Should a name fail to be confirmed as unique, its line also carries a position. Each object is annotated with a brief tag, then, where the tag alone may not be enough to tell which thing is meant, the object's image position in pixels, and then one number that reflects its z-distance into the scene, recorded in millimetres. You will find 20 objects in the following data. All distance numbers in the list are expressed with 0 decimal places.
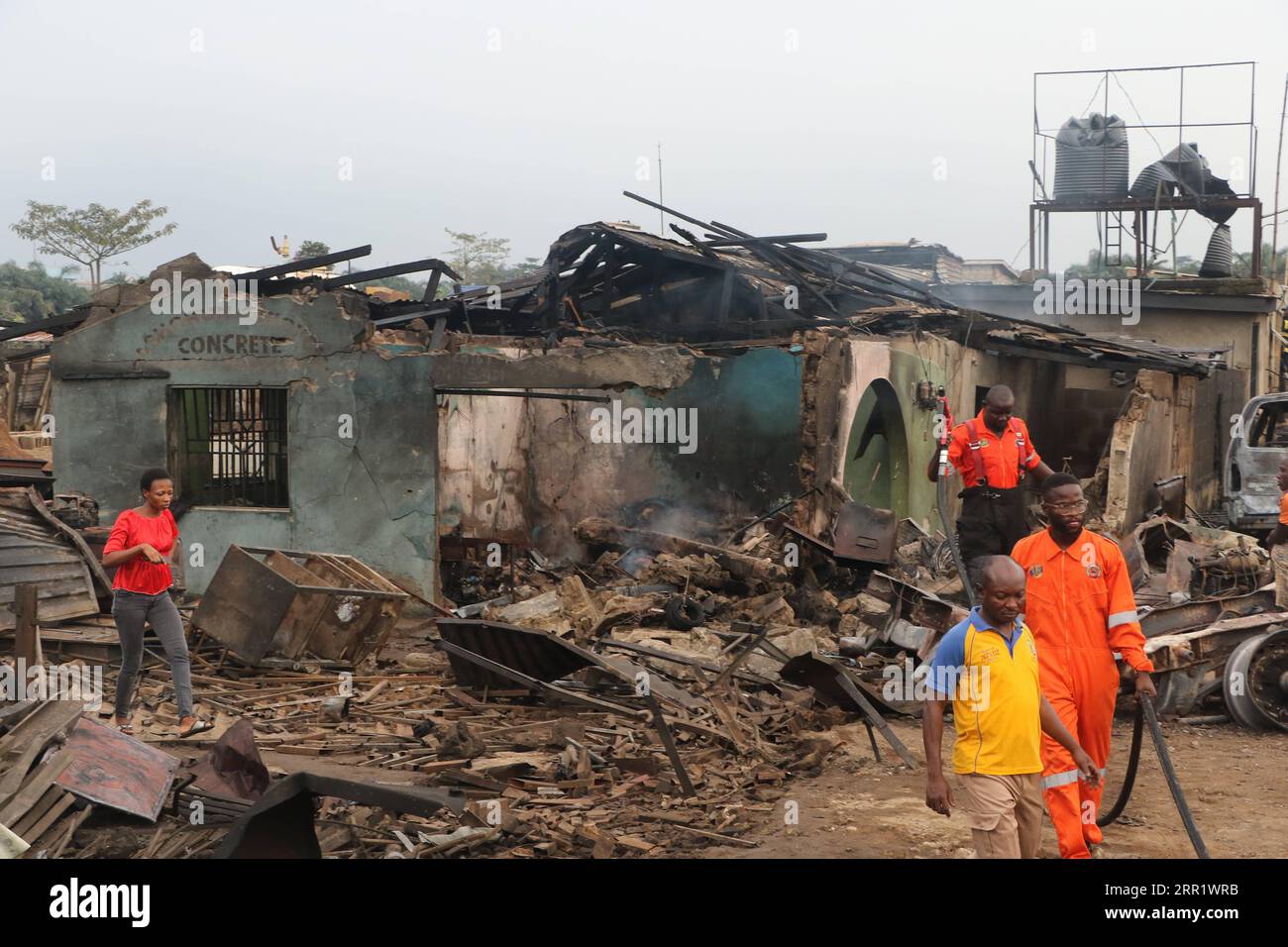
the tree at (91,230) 44594
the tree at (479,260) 59375
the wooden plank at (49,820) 6414
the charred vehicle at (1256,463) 15984
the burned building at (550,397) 13383
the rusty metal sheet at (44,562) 11211
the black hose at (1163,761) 5578
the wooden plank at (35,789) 6363
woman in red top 8367
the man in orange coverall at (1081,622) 5820
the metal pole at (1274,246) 30219
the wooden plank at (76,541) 11727
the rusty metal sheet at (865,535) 12828
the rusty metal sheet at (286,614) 10711
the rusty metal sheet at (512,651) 9391
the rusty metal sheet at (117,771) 6812
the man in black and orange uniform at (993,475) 8812
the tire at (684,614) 11938
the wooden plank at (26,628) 9156
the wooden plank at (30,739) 6684
